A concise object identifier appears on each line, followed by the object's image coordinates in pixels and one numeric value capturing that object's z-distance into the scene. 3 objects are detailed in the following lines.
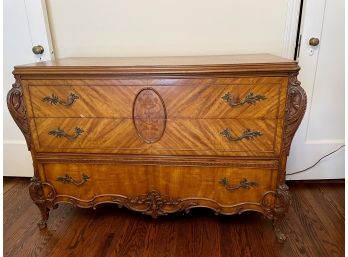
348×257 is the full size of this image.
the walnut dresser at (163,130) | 1.11
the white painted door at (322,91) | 1.50
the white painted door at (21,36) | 1.56
